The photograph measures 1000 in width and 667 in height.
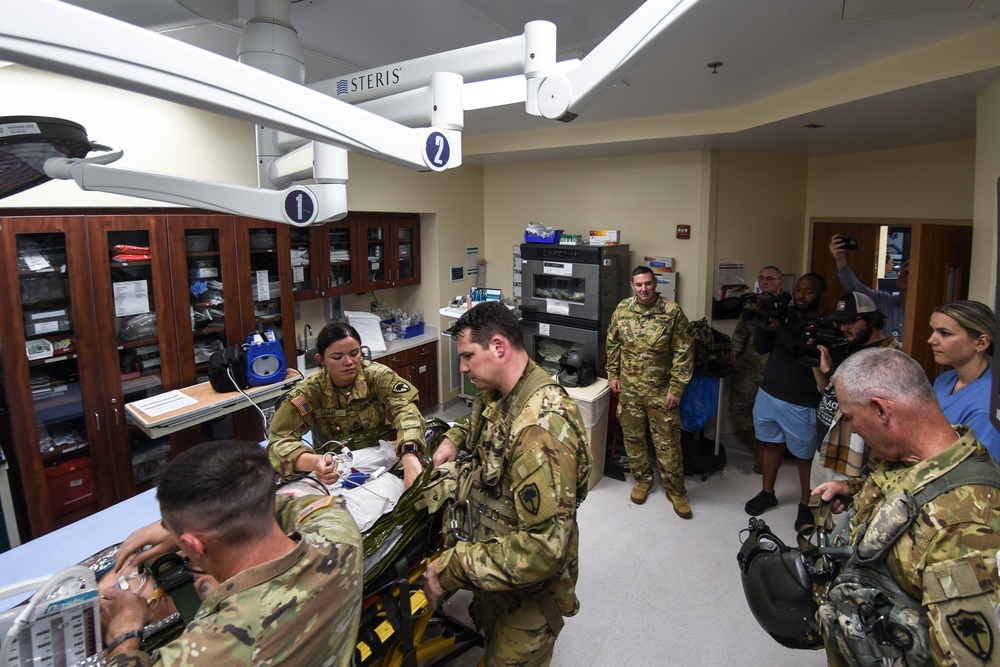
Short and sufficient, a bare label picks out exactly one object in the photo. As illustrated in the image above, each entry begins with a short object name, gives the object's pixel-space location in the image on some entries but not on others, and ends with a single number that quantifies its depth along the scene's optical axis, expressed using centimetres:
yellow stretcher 161
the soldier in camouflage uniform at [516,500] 147
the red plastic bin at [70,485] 289
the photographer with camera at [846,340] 272
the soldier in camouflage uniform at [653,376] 351
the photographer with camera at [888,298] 336
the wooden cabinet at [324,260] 411
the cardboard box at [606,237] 448
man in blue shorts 322
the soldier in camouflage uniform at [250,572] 101
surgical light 112
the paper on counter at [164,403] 299
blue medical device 341
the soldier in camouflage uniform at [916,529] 110
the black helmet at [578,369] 385
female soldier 220
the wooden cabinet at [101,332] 276
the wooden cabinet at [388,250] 459
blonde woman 186
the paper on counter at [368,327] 462
